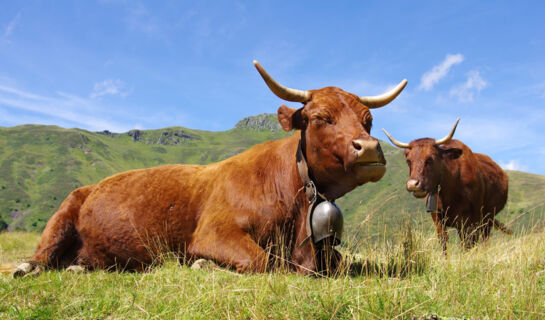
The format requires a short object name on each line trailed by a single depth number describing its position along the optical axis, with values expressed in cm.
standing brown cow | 816
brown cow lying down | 407
